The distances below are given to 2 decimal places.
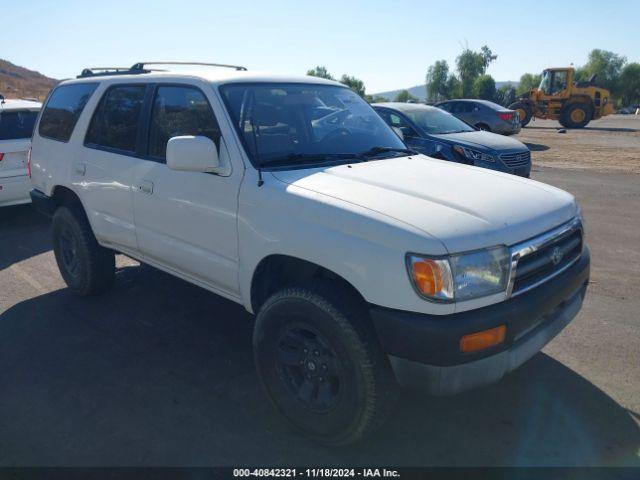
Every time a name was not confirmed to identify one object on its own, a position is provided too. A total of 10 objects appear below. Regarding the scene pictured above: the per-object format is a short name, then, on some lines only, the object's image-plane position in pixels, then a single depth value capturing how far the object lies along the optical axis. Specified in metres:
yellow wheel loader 25.53
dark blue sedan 8.62
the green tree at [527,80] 102.81
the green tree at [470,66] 81.79
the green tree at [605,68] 87.22
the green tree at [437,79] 89.00
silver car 17.30
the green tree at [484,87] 65.49
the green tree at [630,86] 84.25
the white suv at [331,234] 2.40
